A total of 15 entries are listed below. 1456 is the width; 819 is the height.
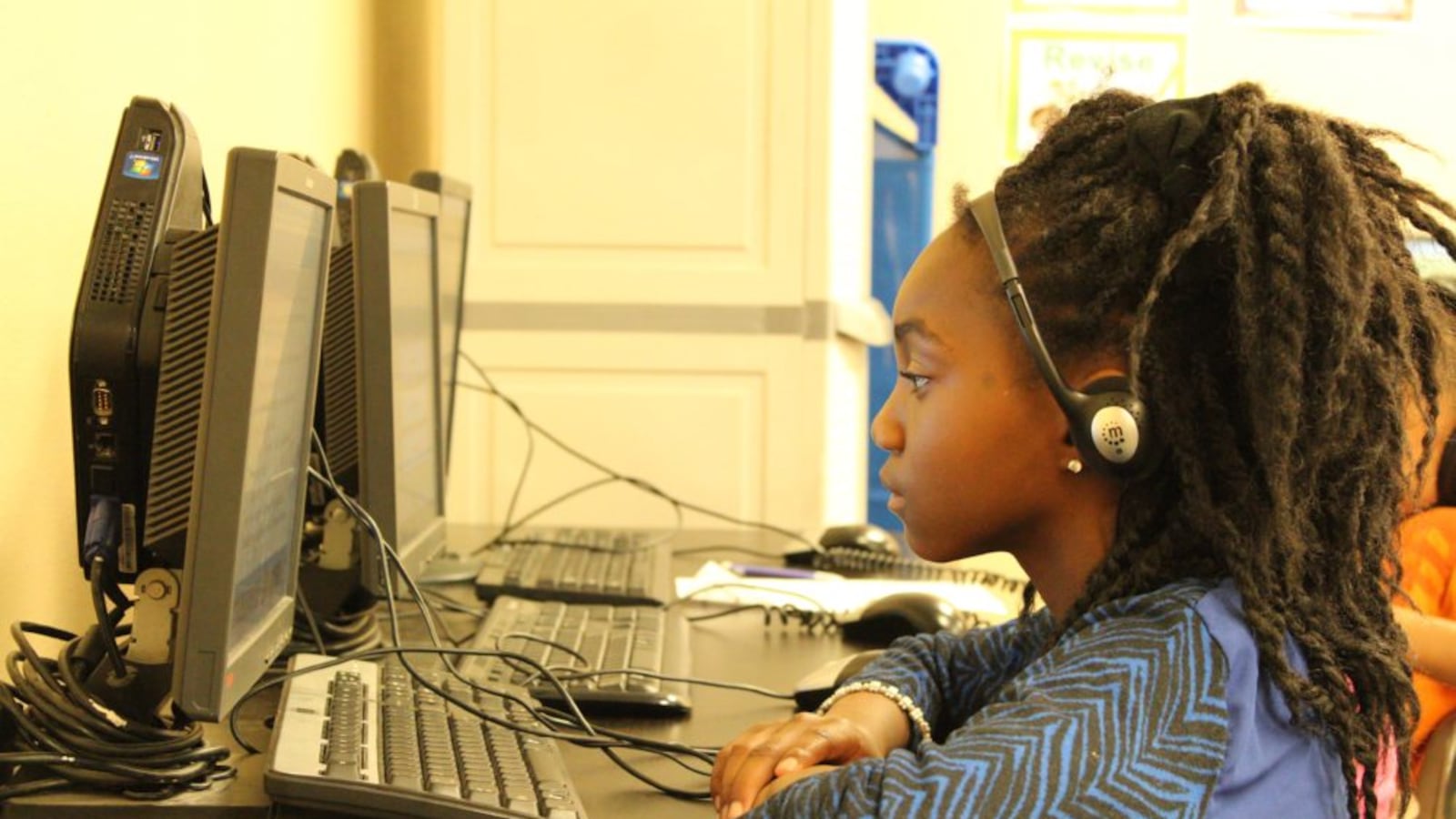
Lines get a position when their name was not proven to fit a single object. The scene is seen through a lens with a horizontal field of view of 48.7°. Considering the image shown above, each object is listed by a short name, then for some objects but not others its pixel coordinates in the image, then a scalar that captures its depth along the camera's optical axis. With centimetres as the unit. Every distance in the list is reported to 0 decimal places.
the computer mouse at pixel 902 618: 149
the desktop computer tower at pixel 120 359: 92
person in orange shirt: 148
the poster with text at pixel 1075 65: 445
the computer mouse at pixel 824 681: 122
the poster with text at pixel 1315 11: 450
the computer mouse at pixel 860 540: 204
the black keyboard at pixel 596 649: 119
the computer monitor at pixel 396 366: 123
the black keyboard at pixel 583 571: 165
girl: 76
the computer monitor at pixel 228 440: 81
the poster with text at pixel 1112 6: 446
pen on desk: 187
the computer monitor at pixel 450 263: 168
